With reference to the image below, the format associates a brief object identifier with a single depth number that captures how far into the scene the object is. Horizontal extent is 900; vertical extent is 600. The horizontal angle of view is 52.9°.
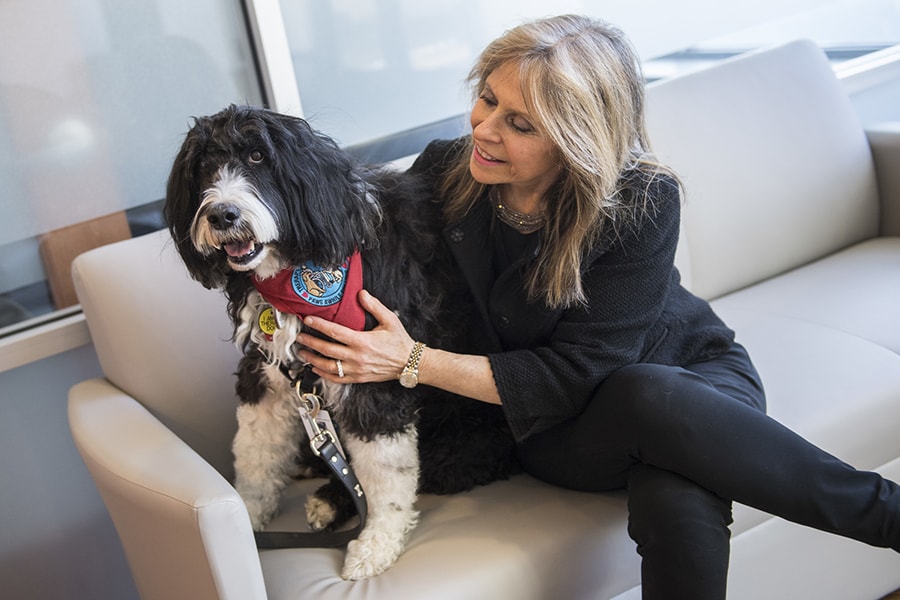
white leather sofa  1.53
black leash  1.62
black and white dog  1.38
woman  1.51
